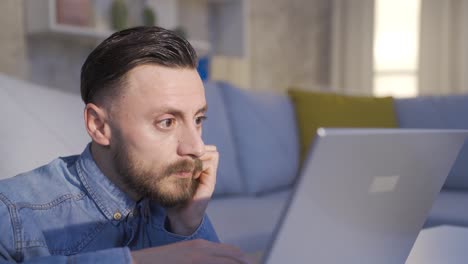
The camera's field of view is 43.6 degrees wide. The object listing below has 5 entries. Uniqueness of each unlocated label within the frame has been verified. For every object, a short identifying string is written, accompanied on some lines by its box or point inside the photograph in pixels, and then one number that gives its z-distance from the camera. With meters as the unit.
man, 0.89
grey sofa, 1.32
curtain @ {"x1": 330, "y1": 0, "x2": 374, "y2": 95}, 4.43
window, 4.35
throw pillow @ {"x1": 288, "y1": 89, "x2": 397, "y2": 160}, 2.62
